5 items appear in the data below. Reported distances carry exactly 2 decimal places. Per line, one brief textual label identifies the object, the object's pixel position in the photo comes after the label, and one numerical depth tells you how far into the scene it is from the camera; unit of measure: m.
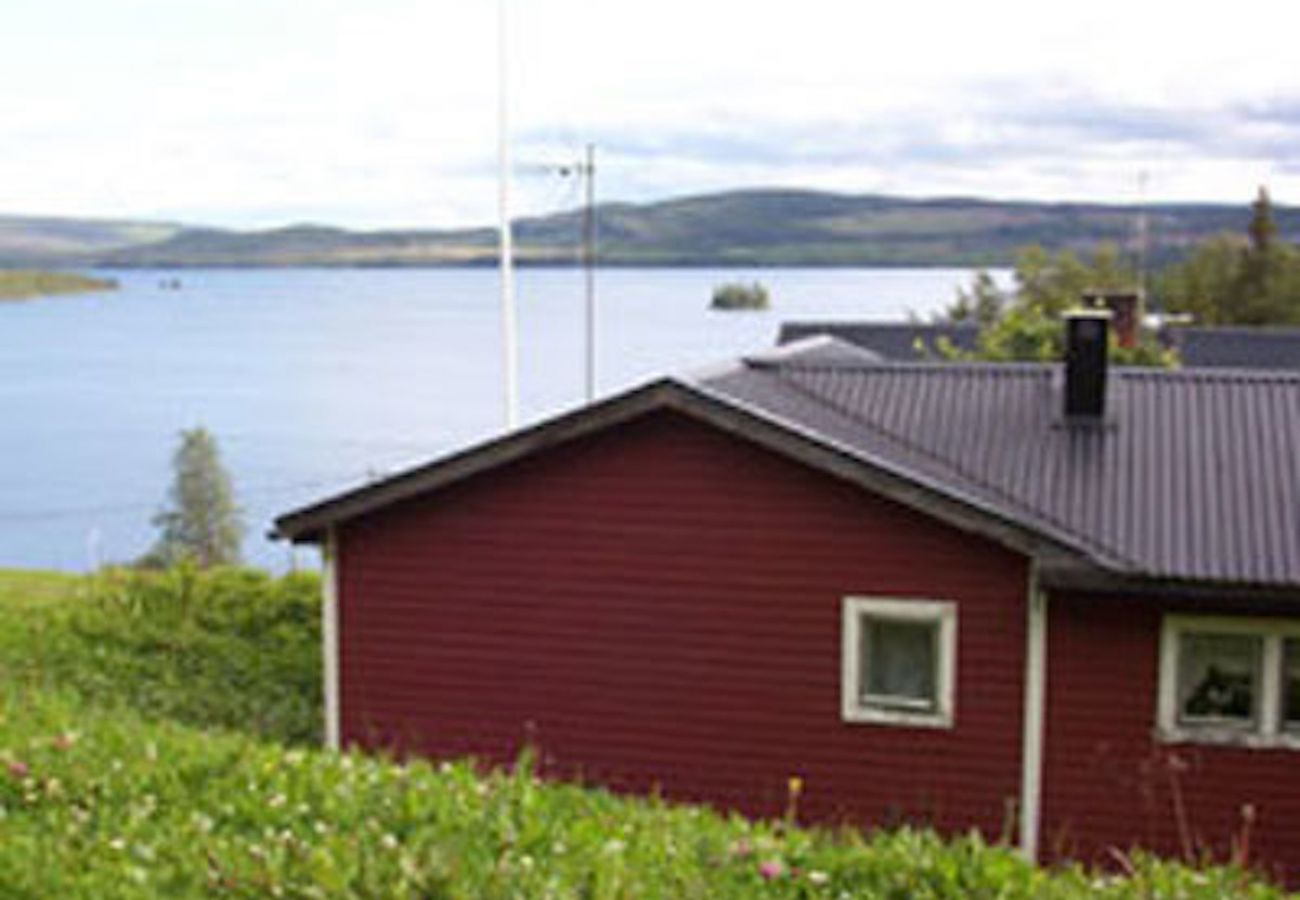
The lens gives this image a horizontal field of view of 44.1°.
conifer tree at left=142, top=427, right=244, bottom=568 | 66.56
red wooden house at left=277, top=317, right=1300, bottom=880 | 11.41
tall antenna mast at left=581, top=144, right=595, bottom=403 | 37.44
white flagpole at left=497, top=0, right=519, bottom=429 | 22.33
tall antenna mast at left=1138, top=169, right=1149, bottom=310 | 57.83
